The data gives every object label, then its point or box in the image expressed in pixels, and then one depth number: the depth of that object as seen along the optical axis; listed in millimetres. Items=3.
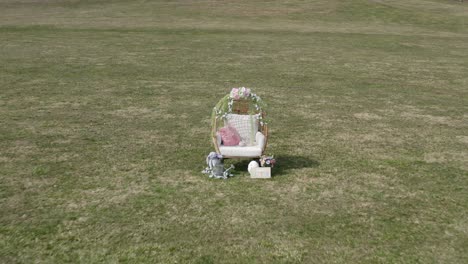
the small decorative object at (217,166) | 9055
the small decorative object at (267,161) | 9211
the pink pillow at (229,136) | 9589
